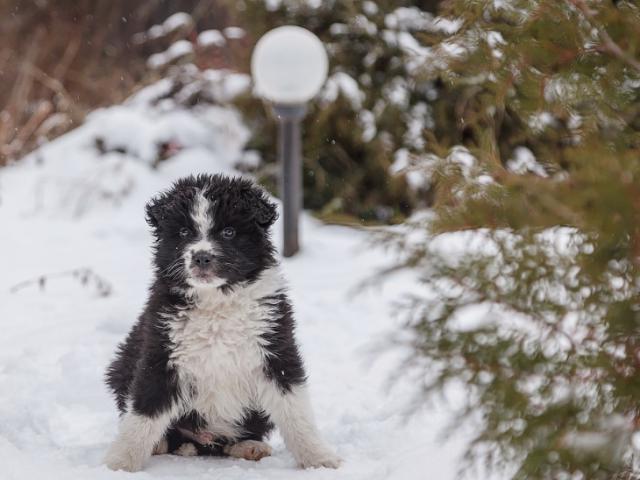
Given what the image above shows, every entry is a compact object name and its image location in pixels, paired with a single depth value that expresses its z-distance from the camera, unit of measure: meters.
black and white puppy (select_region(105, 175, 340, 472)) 7.41
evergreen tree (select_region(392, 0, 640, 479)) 4.34
